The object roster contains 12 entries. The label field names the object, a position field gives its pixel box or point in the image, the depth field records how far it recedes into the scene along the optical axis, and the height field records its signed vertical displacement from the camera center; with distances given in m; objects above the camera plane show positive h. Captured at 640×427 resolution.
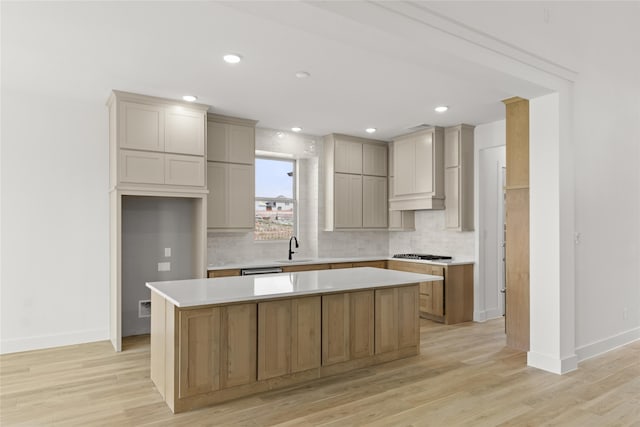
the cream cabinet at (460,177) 5.96 +0.55
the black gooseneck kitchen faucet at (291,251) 6.20 -0.52
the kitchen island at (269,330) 3.01 -0.91
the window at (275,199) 6.42 +0.27
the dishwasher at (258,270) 5.39 -0.70
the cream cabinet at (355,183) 6.59 +0.54
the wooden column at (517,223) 4.45 -0.07
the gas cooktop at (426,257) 6.18 -0.60
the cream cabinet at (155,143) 4.50 +0.82
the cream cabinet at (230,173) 5.36 +0.56
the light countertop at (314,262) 5.41 -0.64
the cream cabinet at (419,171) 6.16 +0.69
